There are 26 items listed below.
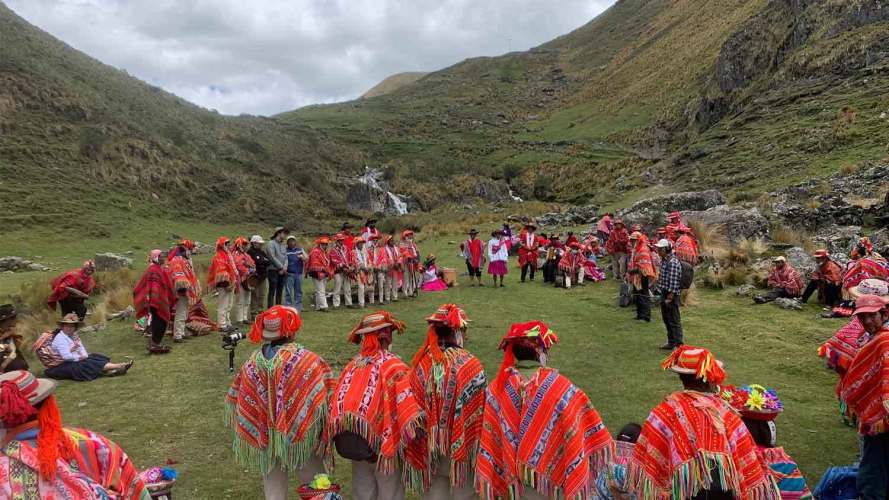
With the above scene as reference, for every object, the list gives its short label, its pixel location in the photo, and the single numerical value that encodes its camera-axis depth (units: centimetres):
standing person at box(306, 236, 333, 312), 1261
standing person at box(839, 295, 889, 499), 396
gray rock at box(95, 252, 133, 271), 1767
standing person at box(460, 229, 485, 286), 1619
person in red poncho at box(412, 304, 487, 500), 407
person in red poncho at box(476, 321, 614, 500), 352
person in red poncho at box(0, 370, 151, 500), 262
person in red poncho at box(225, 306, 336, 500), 424
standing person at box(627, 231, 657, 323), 1096
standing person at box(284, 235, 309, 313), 1235
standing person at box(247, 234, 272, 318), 1212
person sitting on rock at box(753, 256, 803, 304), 1149
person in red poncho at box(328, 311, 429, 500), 402
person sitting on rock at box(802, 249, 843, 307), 1068
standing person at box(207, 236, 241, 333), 1088
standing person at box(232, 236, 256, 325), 1151
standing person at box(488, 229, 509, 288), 1568
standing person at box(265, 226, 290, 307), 1201
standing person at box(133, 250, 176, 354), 945
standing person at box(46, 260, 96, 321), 989
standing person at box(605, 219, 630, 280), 1507
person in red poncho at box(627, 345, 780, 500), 305
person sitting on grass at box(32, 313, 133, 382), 805
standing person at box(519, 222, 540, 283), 1678
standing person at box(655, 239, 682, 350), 898
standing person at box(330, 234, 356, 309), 1316
